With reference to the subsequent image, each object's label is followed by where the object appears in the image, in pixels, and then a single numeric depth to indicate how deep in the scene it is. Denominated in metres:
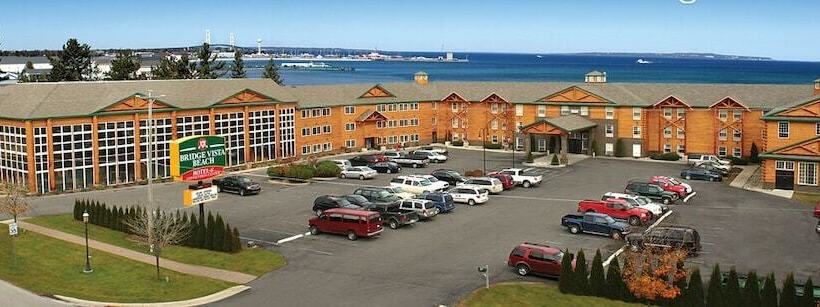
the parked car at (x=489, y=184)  62.09
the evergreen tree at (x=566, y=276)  35.16
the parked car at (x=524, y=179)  66.38
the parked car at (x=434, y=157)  82.00
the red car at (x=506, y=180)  64.50
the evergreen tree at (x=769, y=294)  31.31
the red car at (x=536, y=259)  37.81
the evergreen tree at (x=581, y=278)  35.09
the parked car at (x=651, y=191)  58.06
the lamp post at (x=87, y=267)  39.31
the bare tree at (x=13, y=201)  46.50
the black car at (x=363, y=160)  77.50
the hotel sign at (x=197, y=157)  44.78
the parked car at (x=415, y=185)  62.66
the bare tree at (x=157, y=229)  39.44
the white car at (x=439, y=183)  63.69
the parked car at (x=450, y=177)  67.19
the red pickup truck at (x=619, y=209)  50.09
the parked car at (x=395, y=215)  49.38
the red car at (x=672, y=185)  60.12
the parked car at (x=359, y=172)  71.06
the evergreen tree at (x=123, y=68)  117.53
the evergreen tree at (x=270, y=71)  125.80
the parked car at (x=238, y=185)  62.77
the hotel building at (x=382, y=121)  64.69
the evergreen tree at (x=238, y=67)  128.00
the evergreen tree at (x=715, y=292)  32.09
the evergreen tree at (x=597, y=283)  34.94
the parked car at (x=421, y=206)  51.24
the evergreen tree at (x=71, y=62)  116.62
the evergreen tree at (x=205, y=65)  122.31
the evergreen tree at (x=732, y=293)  31.88
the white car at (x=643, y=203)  52.31
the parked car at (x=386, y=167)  75.31
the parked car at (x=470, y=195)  57.81
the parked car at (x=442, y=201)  54.34
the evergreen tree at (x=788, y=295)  31.03
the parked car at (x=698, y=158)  76.75
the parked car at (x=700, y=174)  68.56
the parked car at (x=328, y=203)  53.61
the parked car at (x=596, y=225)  46.11
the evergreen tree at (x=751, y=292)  31.58
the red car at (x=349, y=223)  46.09
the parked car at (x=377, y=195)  56.58
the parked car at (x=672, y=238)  39.50
